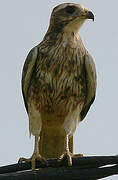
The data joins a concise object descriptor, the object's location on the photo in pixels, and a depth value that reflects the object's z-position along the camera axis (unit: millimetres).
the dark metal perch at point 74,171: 10328
